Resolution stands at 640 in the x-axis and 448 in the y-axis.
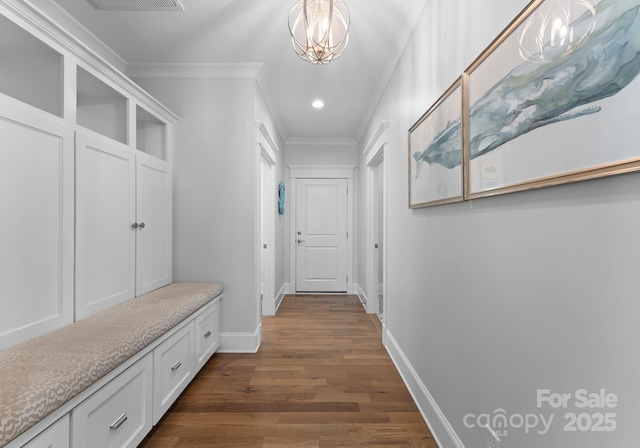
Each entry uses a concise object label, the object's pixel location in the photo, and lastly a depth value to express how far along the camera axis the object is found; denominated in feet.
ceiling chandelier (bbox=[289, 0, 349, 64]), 5.17
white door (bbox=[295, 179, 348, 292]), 17.10
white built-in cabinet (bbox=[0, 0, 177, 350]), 4.52
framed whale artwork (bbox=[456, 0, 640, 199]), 2.28
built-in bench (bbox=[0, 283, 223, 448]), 3.26
